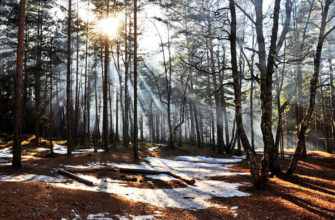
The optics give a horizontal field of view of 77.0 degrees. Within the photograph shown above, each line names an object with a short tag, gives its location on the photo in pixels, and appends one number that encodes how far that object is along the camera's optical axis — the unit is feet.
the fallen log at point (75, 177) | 25.77
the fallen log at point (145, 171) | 34.97
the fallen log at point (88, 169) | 32.20
